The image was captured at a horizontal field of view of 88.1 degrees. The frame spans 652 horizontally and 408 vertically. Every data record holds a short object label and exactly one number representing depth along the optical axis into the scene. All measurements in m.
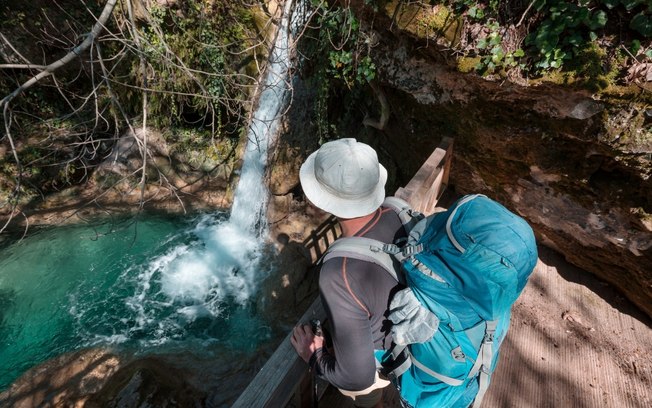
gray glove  1.36
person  1.37
